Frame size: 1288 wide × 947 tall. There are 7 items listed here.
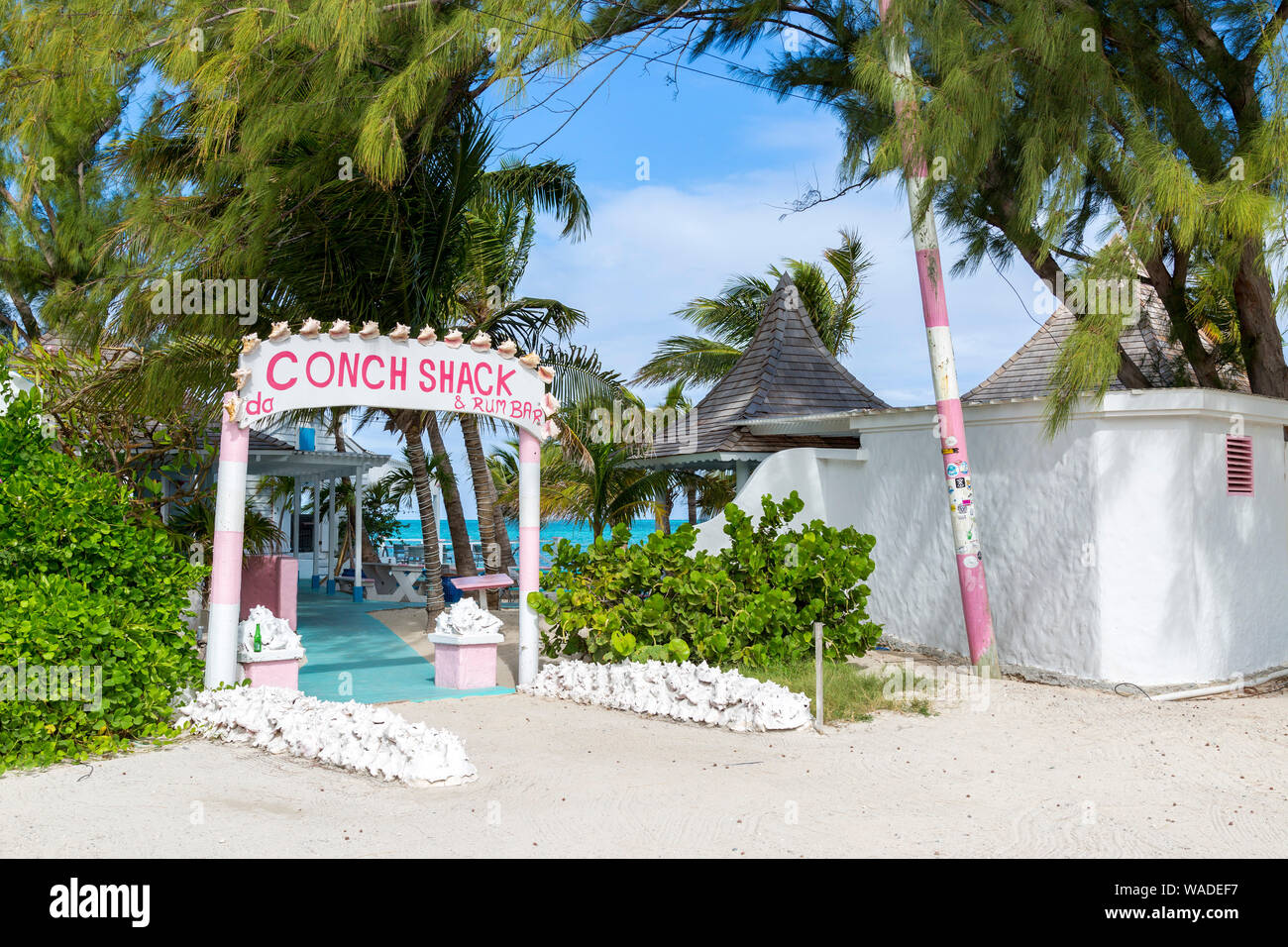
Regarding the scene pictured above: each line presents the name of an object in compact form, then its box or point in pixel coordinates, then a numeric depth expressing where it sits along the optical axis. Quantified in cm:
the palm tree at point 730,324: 2592
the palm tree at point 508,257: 1588
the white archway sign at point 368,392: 848
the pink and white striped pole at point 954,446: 1028
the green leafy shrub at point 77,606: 669
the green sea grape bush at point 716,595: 938
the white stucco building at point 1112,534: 976
